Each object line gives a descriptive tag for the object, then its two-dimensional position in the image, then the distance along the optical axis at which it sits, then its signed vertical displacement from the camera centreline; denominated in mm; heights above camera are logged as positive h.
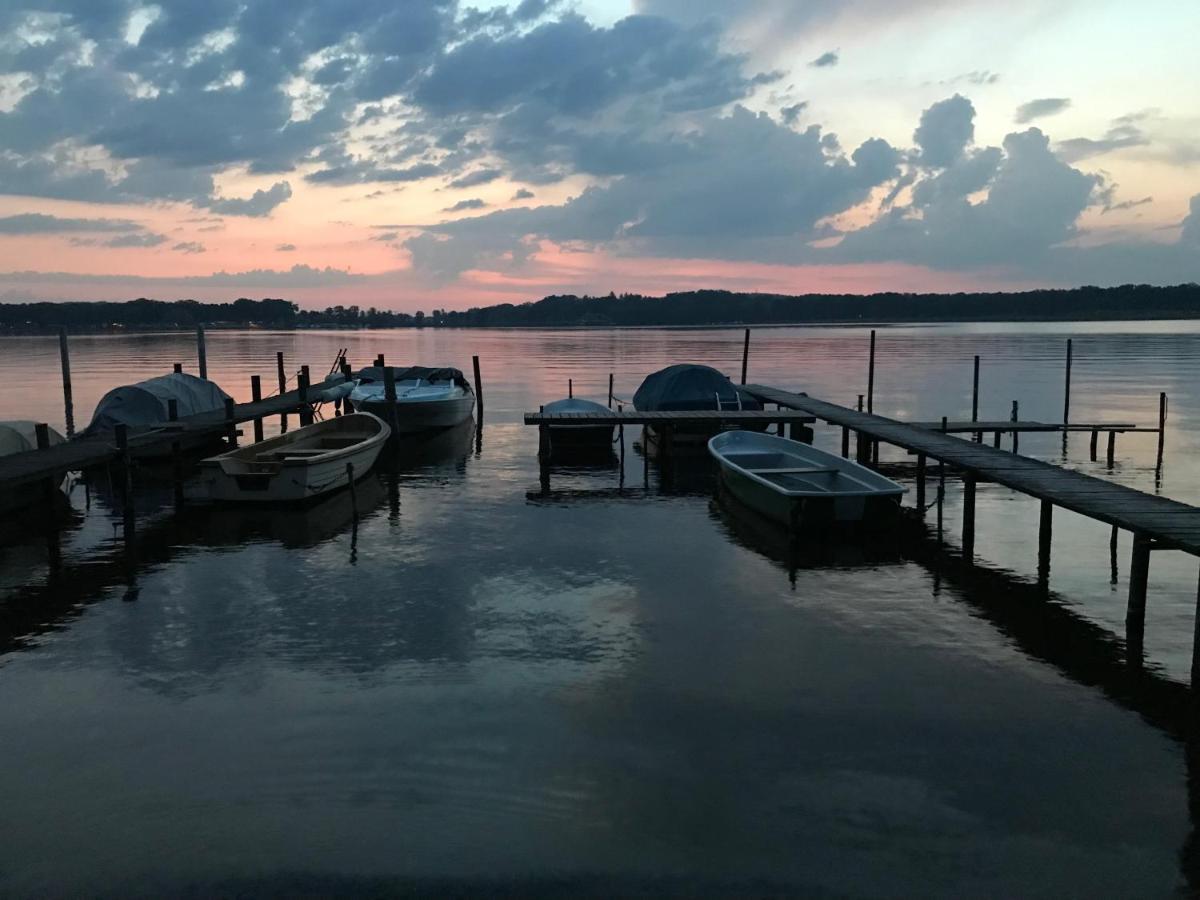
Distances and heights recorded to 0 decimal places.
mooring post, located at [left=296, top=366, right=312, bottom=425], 32969 -2534
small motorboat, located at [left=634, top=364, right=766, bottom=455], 29906 -2351
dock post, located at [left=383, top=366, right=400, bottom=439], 29555 -2220
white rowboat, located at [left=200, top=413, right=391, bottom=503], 20203 -3200
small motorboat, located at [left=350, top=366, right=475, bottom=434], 31734 -2555
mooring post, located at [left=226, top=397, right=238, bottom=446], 25922 -2503
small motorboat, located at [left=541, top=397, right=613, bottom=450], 28922 -3429
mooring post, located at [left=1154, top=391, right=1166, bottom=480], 25844 -3269
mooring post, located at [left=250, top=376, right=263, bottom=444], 32656 -2440
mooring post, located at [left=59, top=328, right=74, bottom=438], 34531 -2412
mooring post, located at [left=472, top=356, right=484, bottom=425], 39750 -3352
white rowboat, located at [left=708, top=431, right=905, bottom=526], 17062 -3155
